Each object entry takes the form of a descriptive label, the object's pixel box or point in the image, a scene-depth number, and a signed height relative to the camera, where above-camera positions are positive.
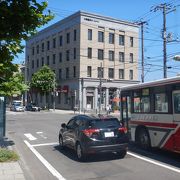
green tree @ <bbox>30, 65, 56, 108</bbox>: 41.01 +4.29
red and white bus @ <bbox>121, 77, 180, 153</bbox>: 7.45 -0.34
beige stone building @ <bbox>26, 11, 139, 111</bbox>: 38.22 +8.36
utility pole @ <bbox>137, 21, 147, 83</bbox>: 25.44 +7.36
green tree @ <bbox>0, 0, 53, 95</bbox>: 4.85 +1.89
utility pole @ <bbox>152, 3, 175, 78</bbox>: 19.72 +6.88
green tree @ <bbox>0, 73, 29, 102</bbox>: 9.49 +0.74
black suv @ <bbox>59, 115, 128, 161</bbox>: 7.34 -1.15
